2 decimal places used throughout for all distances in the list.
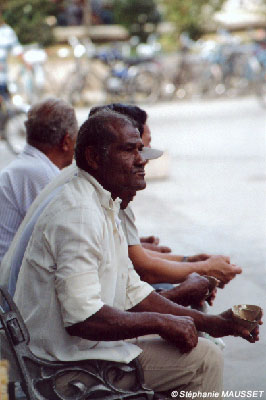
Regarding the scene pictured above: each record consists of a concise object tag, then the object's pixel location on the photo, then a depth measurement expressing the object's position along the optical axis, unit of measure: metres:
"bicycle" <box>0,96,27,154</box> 20.70
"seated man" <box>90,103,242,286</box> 6.77
